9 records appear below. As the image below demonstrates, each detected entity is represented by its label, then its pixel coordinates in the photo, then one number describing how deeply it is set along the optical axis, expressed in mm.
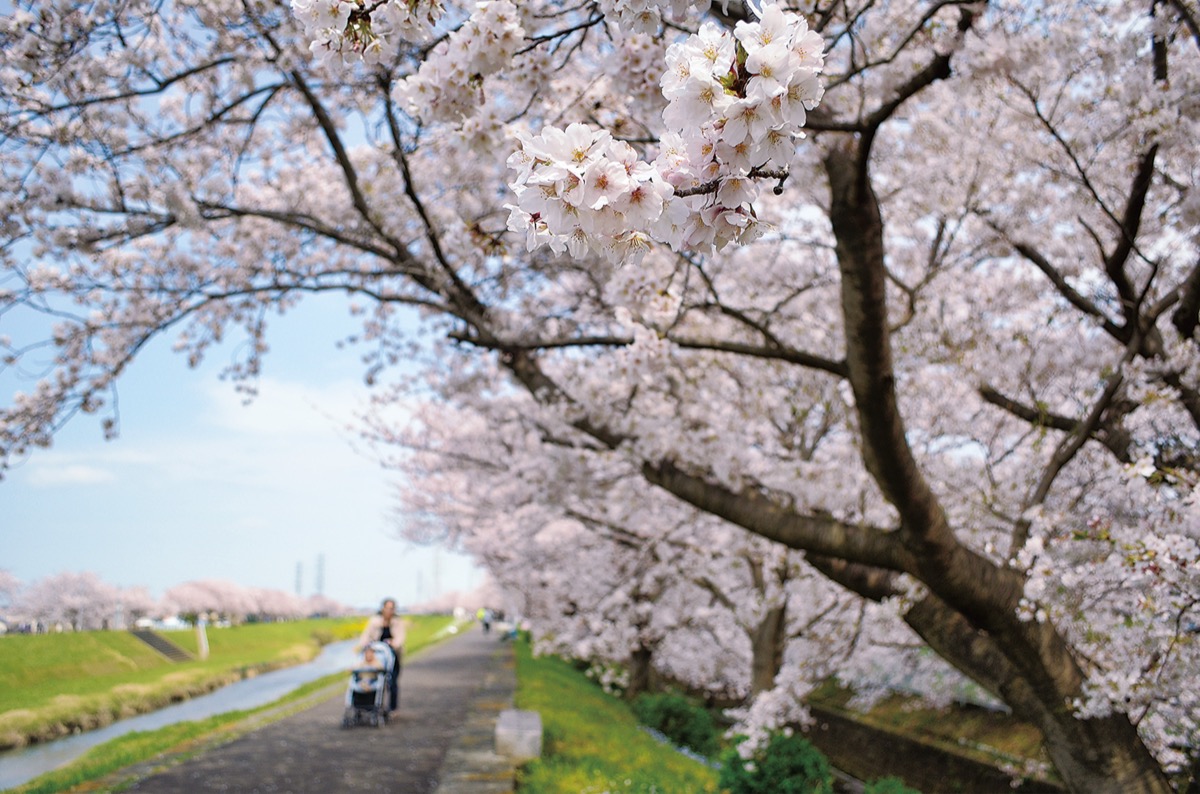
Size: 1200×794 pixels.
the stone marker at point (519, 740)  7254
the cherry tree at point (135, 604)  56700
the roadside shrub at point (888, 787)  6883
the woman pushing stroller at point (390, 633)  10828
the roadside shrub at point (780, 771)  7447
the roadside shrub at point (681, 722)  13930
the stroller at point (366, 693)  10234
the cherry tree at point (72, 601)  50750
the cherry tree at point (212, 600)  64750
